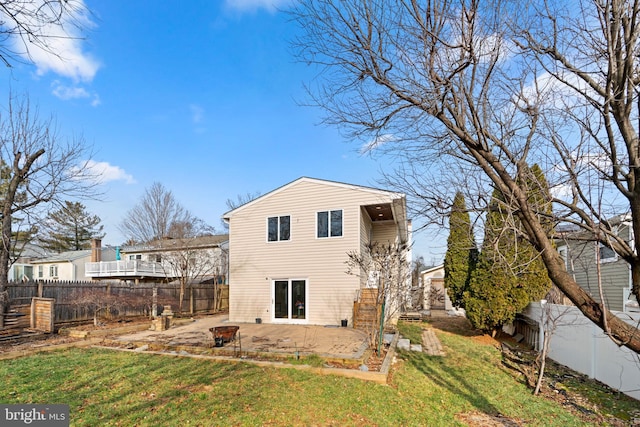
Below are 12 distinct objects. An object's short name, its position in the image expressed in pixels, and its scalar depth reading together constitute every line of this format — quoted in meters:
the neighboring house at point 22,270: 28.64
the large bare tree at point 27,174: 10.54
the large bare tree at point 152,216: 32.06
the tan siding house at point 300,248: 13.37
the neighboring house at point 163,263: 22.97
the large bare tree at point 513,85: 2.62
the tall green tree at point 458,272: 15.23
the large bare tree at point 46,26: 2.67
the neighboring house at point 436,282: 27.52
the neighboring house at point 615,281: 11.07
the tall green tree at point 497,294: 12.26
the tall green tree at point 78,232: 35.34
